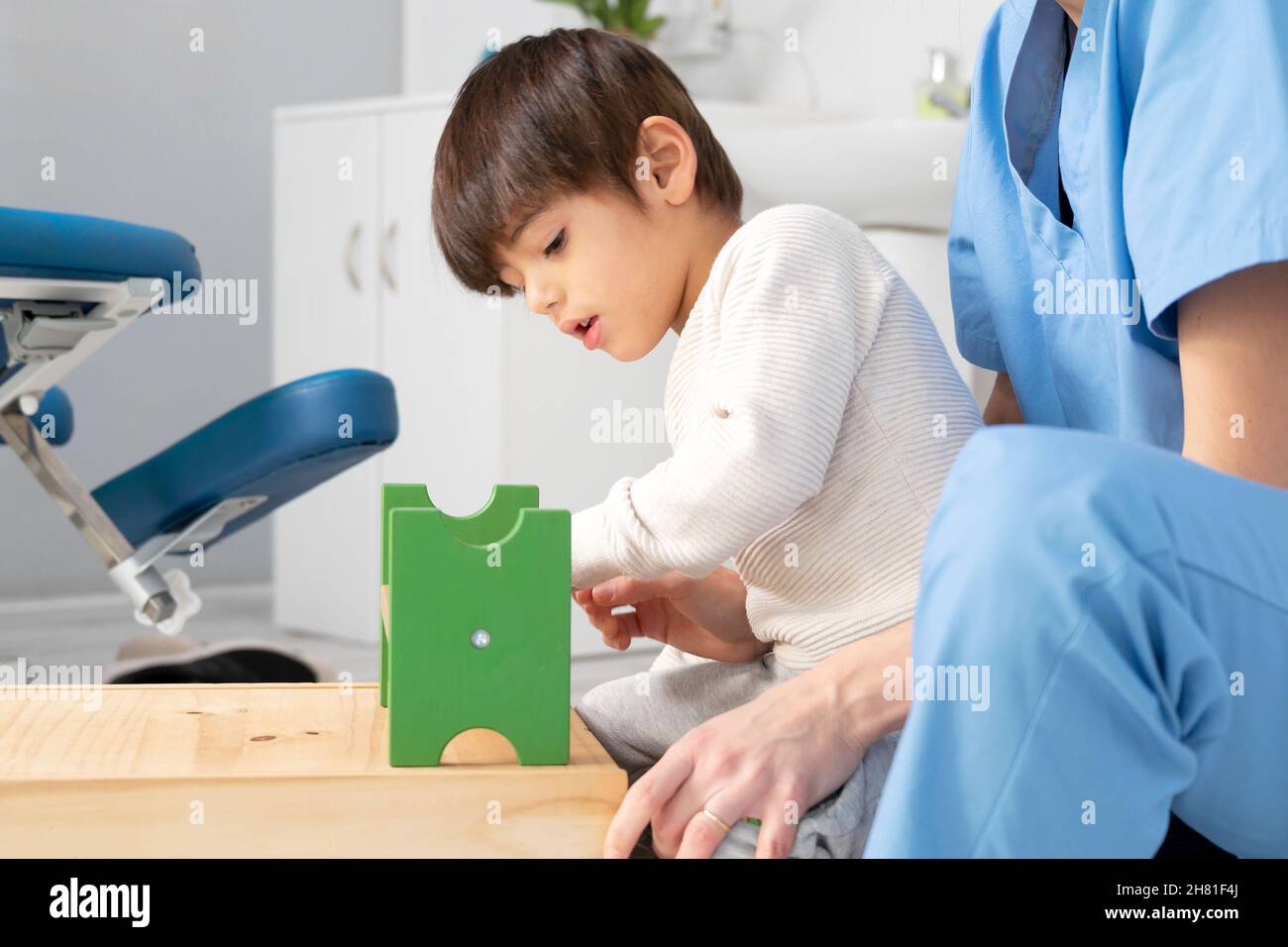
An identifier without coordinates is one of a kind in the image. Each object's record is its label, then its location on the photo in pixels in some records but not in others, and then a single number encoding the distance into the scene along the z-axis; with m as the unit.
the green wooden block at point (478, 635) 0.74
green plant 3.13
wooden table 0.73
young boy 0.87
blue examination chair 1.48
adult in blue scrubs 0.61
